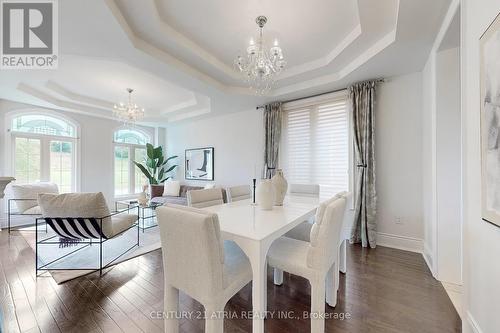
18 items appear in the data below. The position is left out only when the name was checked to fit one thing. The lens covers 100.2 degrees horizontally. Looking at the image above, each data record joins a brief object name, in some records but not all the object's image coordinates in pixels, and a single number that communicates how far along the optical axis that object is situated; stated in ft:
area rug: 7.89
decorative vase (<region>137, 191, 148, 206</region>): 14.37
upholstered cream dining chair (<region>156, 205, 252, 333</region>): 3.86
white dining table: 4.14
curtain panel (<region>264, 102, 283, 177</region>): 14.07
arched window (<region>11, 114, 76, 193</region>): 14.55
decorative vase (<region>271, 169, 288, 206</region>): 7.30
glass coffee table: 13.11
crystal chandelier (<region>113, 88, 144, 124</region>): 13.46
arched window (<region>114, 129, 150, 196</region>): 19.56
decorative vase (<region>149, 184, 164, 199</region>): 18.65
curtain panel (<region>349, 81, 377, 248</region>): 10.34
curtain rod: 10.55
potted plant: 18.94
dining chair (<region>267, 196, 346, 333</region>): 4.61
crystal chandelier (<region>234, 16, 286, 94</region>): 7.03
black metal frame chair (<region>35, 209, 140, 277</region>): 7.92
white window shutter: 11.96
